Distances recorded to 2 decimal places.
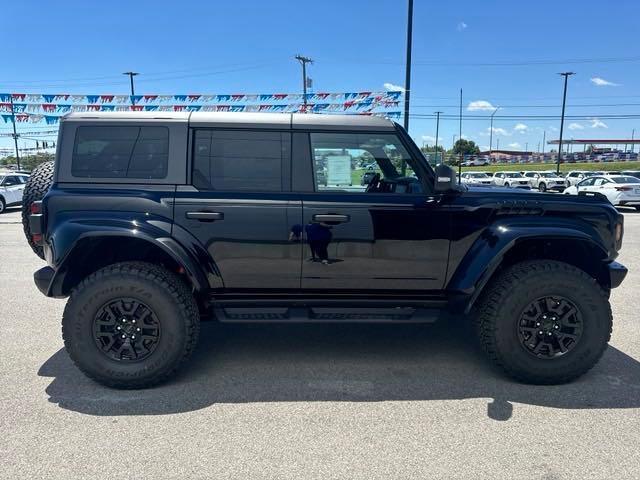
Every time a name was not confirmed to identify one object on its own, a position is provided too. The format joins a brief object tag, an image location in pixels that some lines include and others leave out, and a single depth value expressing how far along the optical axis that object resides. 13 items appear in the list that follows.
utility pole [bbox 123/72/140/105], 32.69
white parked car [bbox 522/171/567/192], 30.57
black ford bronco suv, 3.32
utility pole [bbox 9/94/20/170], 19.86
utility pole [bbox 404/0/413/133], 13.53
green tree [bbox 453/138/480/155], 112.31
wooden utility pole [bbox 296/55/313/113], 28.18
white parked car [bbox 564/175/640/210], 18.11
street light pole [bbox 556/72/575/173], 39.59
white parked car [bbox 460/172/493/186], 39.97
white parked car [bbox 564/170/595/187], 31.37
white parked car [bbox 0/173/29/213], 17.66
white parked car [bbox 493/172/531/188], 31.52
